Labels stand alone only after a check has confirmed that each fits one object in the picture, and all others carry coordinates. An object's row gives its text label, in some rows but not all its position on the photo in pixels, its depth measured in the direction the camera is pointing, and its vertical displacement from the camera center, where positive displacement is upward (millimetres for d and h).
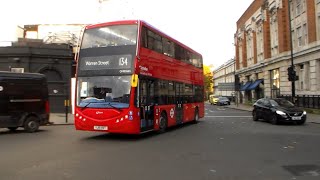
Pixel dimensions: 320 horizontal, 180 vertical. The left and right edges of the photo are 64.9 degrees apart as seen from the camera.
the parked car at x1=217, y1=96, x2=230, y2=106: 38645 -695
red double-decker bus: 8934 +691
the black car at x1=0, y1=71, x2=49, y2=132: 10823 -151
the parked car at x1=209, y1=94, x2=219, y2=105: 41549 -574
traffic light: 17953 +1511
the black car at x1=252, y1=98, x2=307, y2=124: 13545 -857
